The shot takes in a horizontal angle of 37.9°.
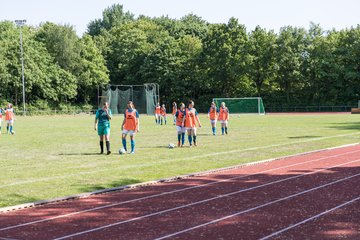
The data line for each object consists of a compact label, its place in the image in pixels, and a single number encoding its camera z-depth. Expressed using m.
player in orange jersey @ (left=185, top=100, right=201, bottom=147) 22.19
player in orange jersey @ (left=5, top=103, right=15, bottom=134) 32.10
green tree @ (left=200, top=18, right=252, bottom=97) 75.00
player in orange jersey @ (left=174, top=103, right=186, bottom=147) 22.17
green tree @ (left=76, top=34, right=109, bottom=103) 84.50
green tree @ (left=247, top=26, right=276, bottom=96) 74.11
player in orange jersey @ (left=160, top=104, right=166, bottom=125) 42.44
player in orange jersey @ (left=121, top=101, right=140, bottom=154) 19.11
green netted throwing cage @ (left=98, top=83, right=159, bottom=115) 69.88
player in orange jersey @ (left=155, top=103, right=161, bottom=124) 42.19
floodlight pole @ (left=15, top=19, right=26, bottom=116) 70.24
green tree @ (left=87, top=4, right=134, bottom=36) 128.88
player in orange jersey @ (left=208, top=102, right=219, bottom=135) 29.31
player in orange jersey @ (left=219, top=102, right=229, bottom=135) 29.08
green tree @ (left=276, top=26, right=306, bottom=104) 72.75
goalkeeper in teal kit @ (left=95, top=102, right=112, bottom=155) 18.61
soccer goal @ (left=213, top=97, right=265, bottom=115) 67.62
